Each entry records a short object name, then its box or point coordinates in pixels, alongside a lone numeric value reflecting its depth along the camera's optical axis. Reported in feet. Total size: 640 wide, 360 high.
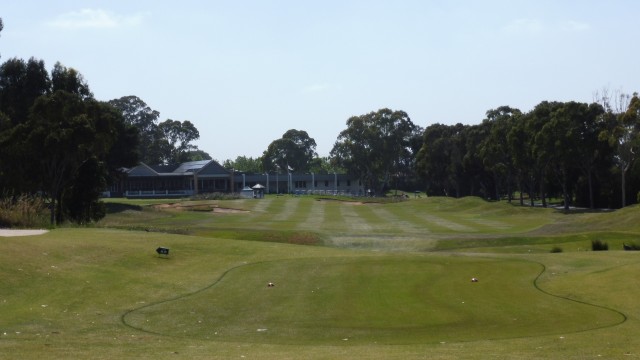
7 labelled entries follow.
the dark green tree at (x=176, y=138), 615.57
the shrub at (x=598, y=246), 125.08
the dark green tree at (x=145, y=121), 595.06
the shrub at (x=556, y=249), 123.18
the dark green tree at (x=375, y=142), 508.53
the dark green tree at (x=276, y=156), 652.07
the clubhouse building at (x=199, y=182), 476.13
